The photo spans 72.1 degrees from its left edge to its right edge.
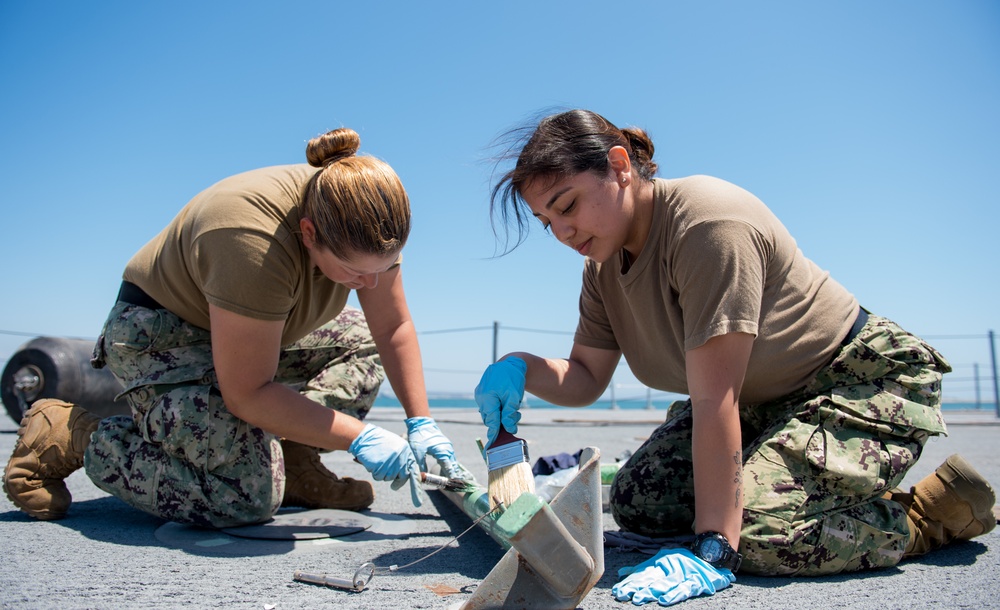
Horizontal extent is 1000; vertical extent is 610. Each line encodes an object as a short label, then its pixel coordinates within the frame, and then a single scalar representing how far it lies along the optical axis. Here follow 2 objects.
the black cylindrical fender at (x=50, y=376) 4.51
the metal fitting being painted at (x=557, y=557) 1.26
